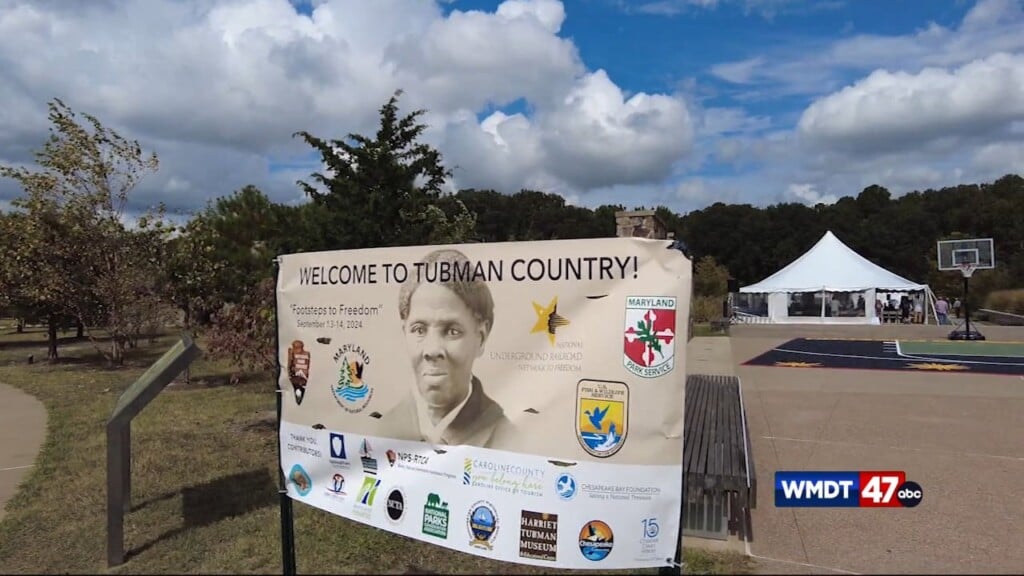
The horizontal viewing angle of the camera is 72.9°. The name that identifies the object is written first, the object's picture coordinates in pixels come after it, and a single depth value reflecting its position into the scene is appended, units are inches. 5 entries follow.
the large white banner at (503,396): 111.0
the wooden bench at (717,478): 163.3
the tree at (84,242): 554.6
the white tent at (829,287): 1348.4
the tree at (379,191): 317.4
